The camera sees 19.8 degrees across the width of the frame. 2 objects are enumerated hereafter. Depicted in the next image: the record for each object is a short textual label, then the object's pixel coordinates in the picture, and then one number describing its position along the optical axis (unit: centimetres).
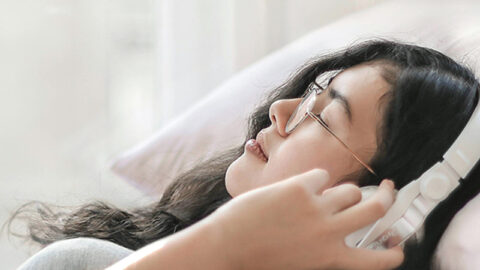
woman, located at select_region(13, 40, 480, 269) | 117
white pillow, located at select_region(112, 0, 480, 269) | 143
